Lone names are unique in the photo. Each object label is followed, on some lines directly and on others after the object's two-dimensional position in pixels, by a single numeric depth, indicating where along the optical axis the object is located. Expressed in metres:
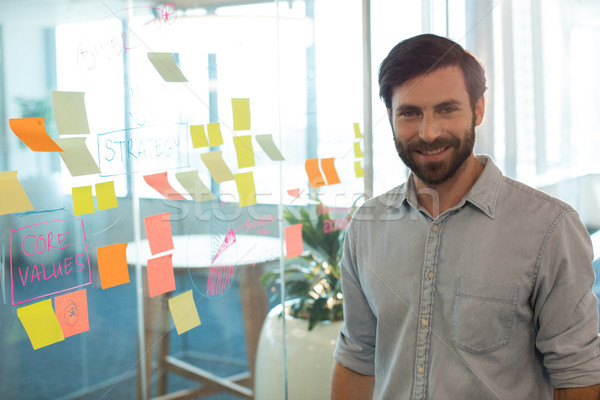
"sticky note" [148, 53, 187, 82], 1.07
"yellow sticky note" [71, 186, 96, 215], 0.95
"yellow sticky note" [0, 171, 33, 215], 0.85
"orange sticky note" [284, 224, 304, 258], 1.48
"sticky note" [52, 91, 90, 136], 0.91
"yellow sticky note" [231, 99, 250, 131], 1.26
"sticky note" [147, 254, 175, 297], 1.10
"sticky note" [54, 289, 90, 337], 0.93
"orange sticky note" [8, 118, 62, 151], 0.86
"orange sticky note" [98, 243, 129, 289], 1.00
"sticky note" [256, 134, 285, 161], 1.35
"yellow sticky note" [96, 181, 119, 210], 0.99
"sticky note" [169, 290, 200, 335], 1.16
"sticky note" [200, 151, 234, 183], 1.21
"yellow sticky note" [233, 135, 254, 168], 1.28
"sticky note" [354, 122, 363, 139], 1.67
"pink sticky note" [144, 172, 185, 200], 1.08
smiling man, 0.80
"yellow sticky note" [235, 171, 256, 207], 1.29
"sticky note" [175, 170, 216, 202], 1.15
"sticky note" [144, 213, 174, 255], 1.10
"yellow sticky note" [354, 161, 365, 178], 1.72
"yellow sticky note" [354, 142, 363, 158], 1.70
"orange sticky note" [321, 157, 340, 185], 1.59
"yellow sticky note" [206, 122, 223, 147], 1.21
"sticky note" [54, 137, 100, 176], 0.93
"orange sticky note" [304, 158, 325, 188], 1.53
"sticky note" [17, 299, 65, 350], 0.89
